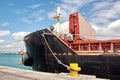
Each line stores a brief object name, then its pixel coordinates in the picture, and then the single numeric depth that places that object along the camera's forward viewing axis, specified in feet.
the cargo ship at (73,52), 23.31
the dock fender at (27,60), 35.04
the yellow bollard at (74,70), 21.17
